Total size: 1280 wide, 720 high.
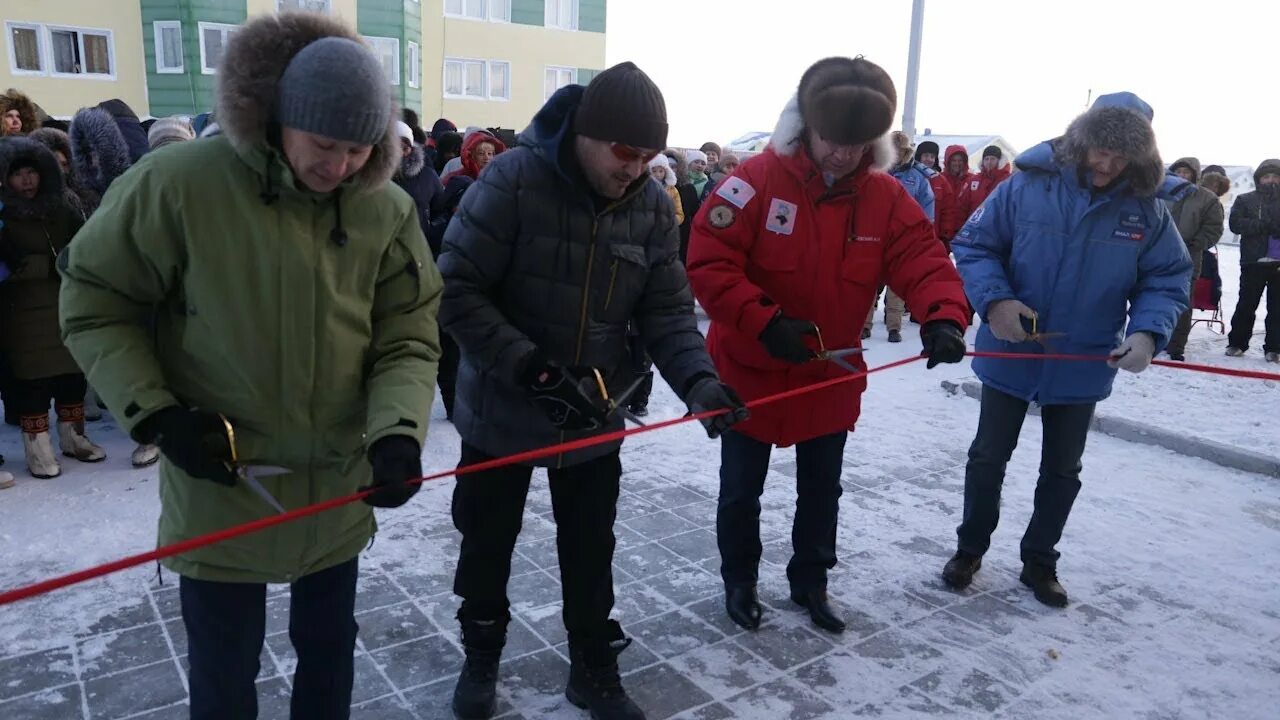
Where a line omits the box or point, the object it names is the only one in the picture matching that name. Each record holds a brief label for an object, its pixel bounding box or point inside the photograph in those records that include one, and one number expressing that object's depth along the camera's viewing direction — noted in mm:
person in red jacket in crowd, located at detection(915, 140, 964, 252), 10930
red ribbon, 1837
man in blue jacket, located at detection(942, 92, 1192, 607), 3701
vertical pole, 12914
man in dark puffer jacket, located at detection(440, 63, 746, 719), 2602
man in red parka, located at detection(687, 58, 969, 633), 3236
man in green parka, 1896
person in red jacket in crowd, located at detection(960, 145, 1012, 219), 10758
